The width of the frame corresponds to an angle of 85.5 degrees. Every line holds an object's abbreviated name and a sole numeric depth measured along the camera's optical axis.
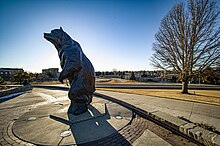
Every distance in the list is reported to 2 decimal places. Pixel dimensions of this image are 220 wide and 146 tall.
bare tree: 10.70
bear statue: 4.46
